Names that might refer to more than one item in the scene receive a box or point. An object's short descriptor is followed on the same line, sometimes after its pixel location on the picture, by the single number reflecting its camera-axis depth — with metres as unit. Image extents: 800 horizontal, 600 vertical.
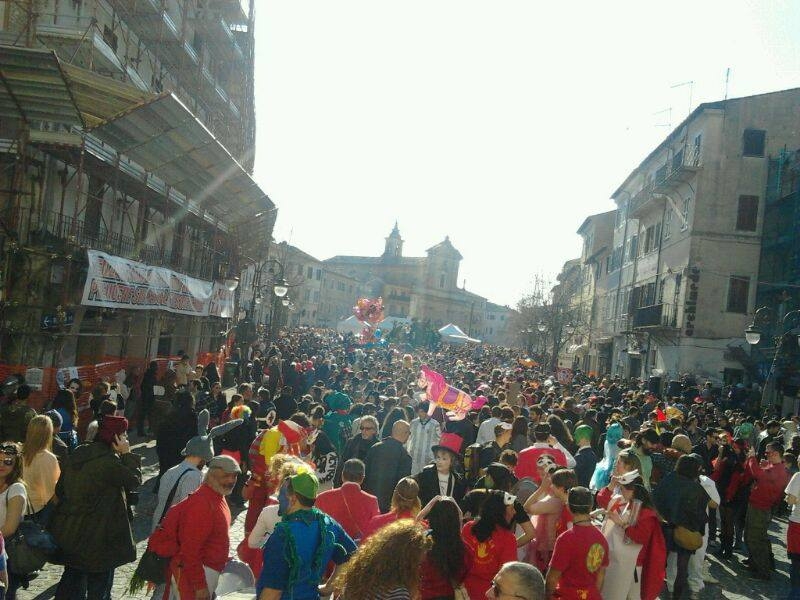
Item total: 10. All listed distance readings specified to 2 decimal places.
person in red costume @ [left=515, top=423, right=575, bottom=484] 7.66
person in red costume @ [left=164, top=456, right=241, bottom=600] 4.75
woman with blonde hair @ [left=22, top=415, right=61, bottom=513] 5.61
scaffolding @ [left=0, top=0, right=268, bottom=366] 13.66
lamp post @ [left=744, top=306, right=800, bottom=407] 16.89
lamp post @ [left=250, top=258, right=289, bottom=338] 21.72
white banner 13.45
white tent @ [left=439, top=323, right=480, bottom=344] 52.06
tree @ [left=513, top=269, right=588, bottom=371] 48.84
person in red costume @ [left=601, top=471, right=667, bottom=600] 5.60
